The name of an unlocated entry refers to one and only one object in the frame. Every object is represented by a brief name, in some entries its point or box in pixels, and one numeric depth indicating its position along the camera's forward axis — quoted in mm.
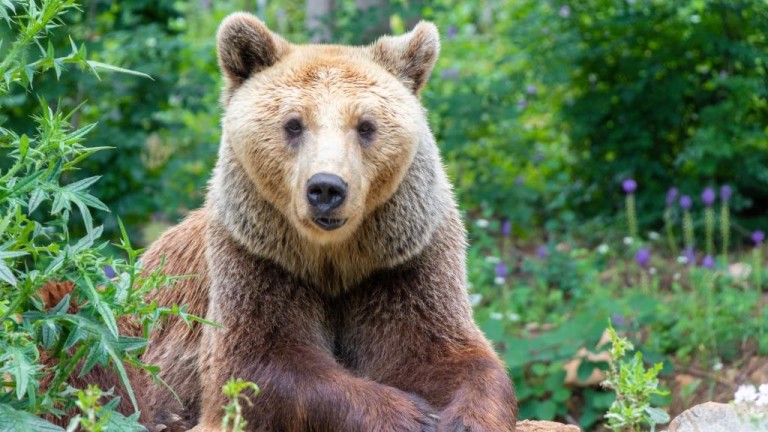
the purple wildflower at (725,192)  18641
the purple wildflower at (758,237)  17812
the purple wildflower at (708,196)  18203
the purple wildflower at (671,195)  19078
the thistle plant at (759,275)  15402
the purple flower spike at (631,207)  18250
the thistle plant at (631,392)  7875
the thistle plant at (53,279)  7004
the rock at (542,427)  9755
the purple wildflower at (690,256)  17891
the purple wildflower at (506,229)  19906
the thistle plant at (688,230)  17828
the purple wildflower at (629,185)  18578
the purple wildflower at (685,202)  18375
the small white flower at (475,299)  16594
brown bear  9000
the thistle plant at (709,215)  17656
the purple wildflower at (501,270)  18328
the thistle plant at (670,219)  18781
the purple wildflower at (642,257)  17609
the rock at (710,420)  8484
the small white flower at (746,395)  6656
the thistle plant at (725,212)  17109
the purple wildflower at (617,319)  15870
